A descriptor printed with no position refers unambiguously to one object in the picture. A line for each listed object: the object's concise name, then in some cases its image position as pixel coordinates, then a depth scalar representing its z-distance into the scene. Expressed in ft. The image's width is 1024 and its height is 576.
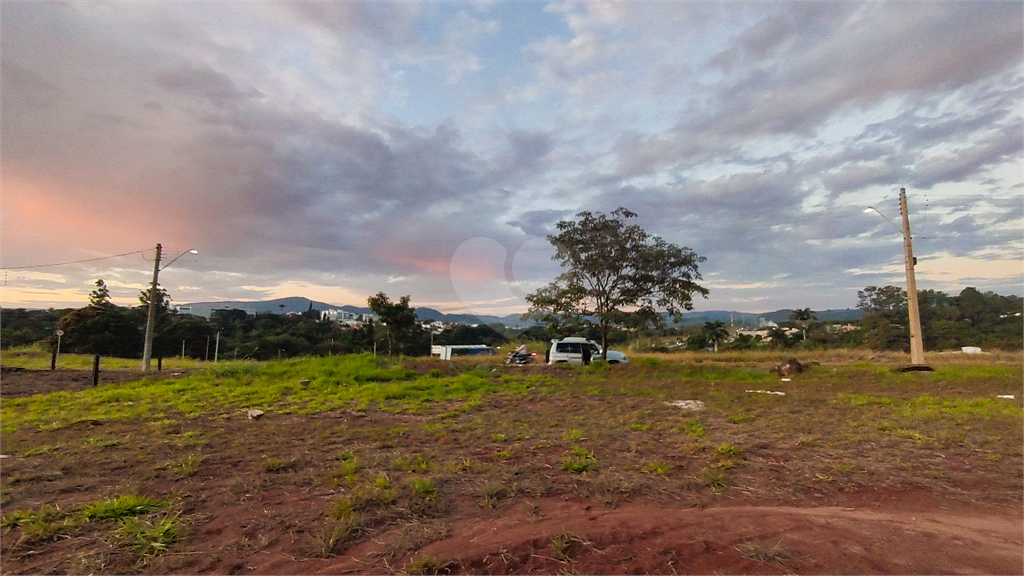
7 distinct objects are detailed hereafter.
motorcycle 82.37
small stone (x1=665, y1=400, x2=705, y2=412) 30.35
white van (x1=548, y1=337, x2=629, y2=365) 68.23
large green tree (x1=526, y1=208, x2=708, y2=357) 62.54
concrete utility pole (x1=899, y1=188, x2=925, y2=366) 54.80
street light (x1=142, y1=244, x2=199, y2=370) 68.60
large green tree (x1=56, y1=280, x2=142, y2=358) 117.50
